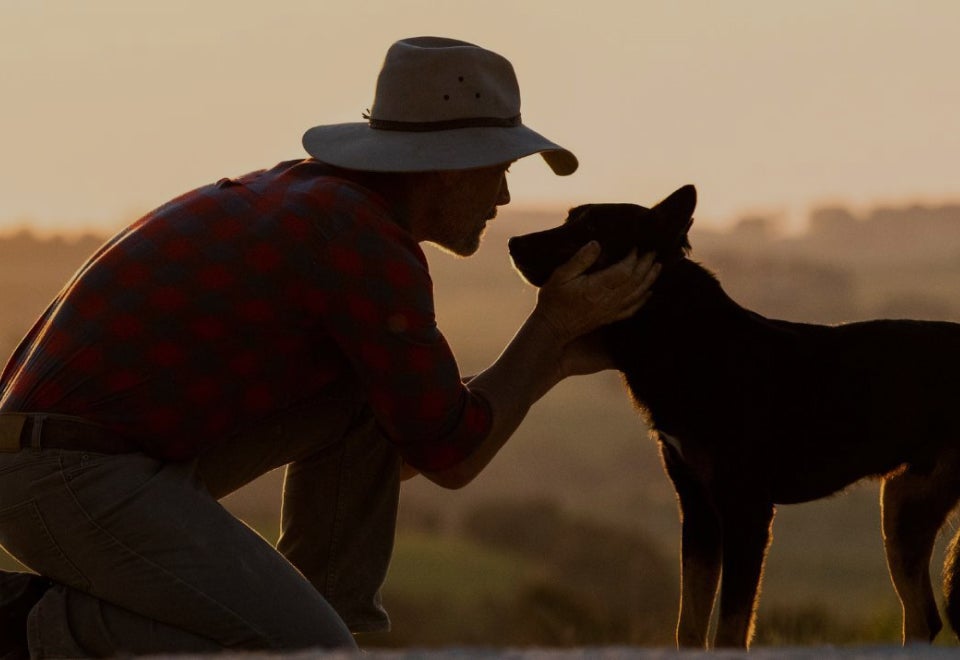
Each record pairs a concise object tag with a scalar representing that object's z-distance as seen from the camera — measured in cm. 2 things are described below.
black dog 862
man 714
